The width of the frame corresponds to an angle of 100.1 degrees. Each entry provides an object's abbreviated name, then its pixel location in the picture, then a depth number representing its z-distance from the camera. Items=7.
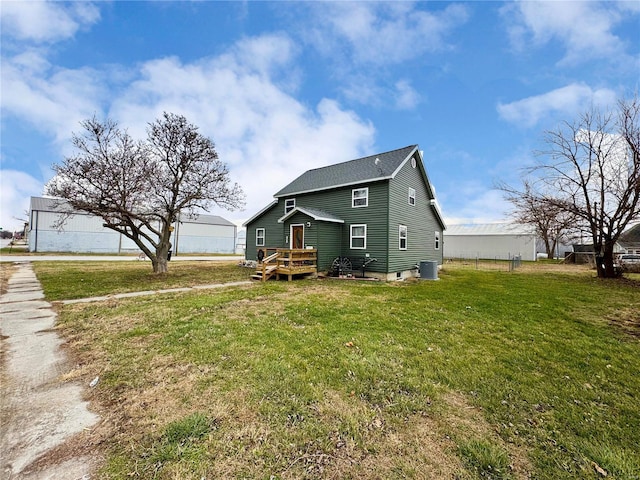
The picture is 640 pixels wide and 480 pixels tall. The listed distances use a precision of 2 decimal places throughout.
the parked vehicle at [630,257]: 22.33
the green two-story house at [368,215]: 13.53
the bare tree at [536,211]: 15.07
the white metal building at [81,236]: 31.08
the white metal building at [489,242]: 32.53
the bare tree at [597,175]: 13.18
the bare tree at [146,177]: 11.59
